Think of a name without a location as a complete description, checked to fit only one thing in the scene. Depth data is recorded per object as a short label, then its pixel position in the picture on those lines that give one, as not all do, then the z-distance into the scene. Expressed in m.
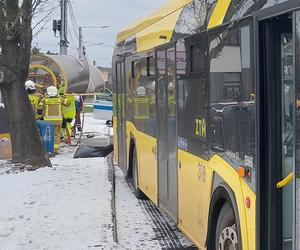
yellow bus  3.71
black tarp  14.38
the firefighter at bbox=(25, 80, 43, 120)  16.02
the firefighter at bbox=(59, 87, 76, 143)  18.02
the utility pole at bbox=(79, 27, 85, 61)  63.60
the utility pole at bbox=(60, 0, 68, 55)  33.59
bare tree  11.59
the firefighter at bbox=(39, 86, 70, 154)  16.00
